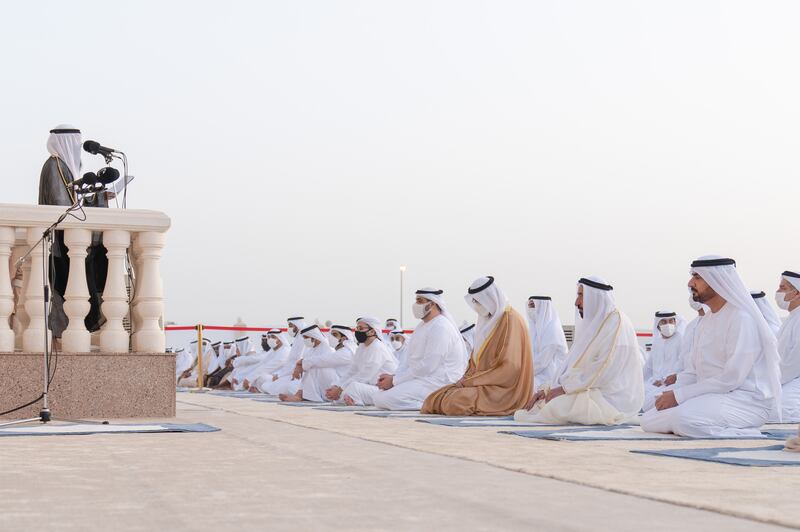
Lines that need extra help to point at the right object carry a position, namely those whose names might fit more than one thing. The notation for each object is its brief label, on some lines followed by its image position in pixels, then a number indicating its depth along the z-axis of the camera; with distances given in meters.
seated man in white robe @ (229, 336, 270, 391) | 21.75
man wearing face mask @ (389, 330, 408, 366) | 19.58
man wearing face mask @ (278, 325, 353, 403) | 15.80
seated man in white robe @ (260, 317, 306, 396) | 17.89
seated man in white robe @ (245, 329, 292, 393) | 19.97
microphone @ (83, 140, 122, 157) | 8.04
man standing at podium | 8.75
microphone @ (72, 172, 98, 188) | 7.33
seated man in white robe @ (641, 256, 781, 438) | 7.26
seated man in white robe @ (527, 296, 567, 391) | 13.29
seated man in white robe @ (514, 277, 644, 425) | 8.78
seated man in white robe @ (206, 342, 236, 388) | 22.73
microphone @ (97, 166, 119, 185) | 7.43
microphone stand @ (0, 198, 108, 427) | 7.10
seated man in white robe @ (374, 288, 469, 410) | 12.32
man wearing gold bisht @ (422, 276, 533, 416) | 10.58
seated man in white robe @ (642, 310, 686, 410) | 15.02
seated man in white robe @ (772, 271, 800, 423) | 10.41
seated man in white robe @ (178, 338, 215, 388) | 24.72
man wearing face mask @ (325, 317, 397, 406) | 15.02
